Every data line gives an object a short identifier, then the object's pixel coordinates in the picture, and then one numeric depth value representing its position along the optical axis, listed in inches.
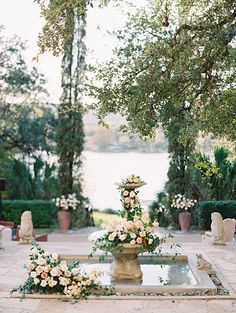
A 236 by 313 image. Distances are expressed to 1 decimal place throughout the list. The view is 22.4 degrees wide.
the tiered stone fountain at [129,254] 322.7
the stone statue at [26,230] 455.2
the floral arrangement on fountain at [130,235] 319.6
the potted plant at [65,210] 591.5
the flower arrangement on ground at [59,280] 288.4
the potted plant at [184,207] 583.8
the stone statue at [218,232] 450.6
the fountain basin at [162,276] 300.2
